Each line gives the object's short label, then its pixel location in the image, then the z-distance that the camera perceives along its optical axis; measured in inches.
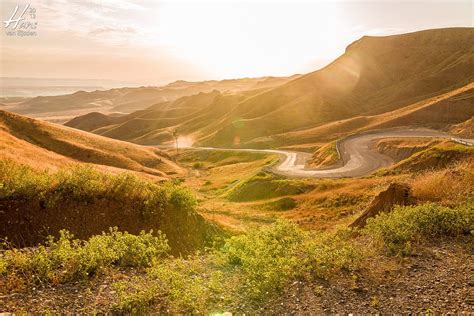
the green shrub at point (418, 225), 476.1
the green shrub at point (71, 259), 381.1
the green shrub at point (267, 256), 381.4
